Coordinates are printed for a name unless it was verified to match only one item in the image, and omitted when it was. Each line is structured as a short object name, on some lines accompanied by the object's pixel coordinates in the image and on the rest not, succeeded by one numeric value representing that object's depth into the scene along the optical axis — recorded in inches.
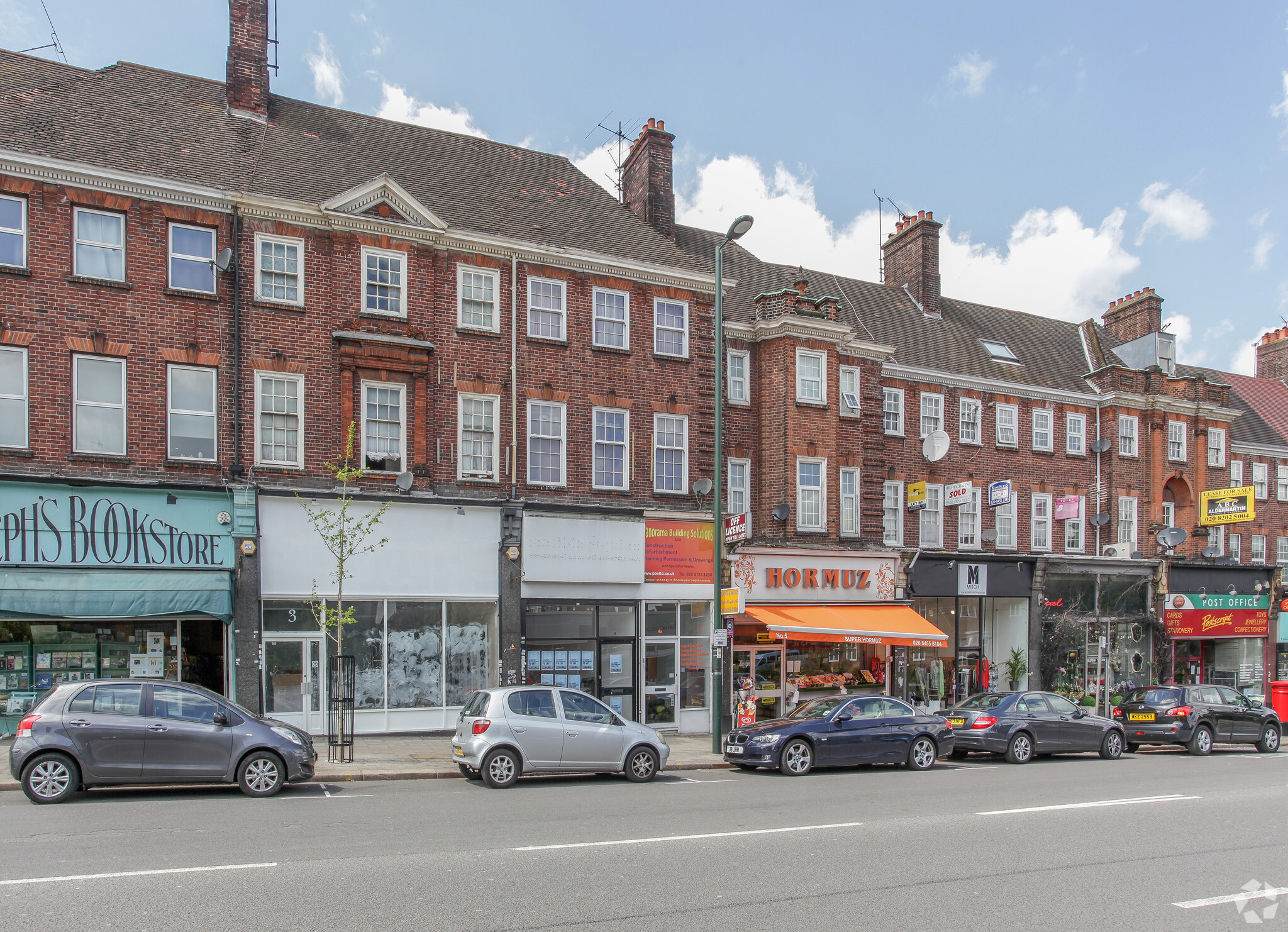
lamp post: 724.7
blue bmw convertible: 650.2
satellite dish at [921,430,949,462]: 1074.1
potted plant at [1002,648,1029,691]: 1127.6
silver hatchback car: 560.1
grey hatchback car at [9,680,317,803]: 465.7
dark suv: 859.4
